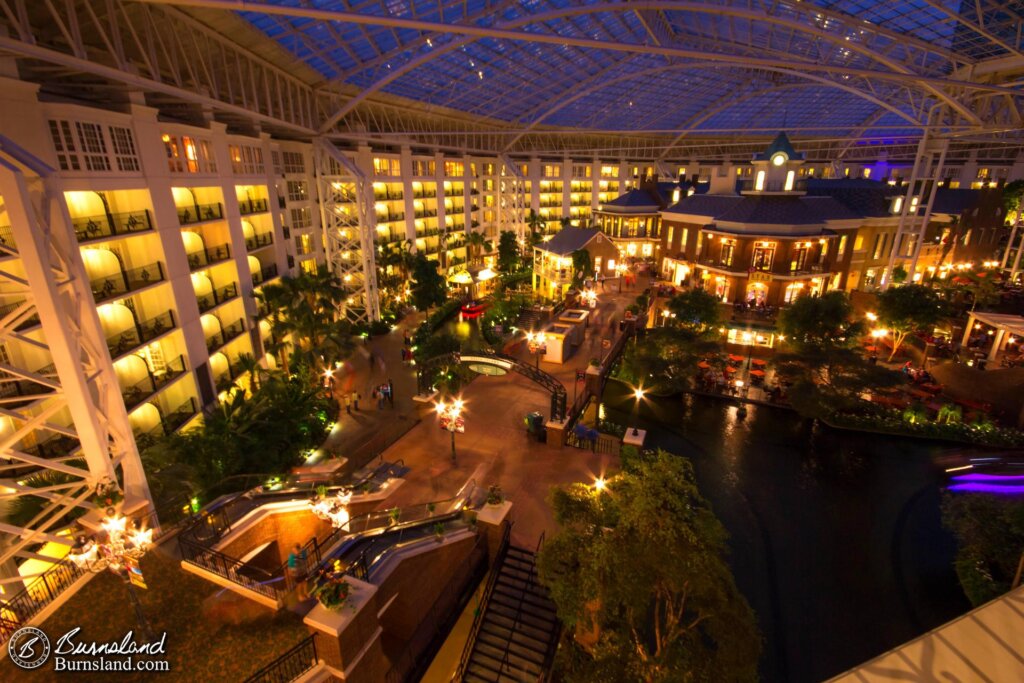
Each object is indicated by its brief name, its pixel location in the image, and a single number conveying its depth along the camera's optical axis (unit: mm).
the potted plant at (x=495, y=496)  17281
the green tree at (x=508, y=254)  68750
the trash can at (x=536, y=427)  23734
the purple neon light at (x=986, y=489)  25594
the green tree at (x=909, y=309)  36219
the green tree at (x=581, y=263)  49156
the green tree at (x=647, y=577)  10781
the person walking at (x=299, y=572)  13102
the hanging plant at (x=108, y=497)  13219
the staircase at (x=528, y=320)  43878
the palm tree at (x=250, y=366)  26703
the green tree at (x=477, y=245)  68438
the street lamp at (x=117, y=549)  11250
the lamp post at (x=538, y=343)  34000
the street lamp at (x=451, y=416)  20719
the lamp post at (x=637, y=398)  33469
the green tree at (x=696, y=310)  36812
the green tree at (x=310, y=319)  30734
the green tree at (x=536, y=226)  80188
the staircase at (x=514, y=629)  15125
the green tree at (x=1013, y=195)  54062
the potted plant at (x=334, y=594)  11508
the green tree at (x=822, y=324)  33562
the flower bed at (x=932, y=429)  29422
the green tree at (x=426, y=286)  50000
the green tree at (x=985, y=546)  18578
